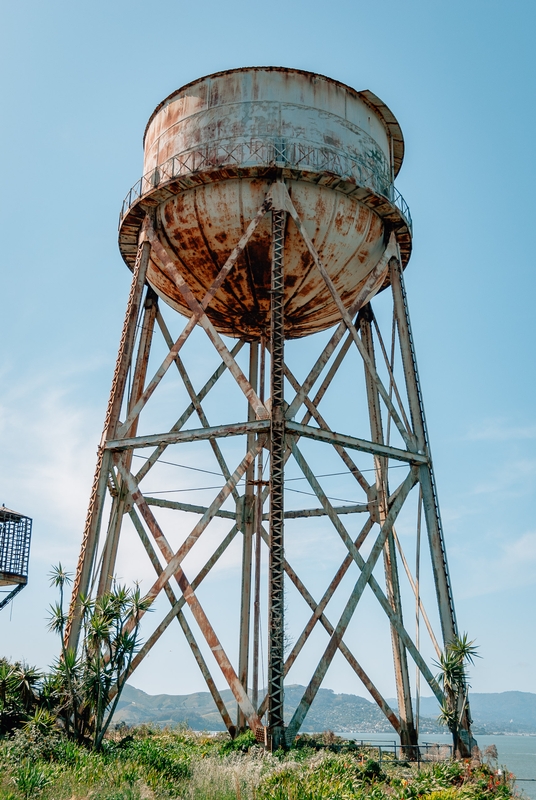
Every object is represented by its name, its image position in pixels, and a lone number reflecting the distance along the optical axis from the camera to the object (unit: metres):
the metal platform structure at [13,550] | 27.11
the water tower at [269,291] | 17.92
